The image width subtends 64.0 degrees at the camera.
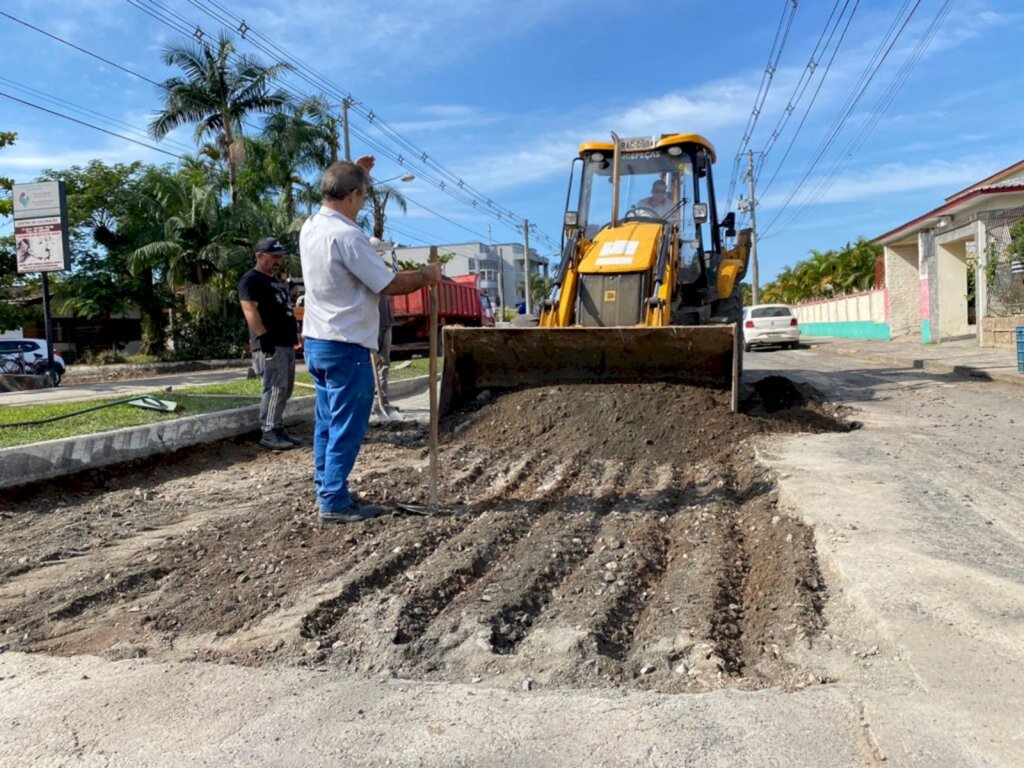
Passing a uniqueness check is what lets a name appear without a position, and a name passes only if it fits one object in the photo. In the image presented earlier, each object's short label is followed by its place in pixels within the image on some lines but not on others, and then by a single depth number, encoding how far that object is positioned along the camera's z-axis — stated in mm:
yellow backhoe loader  7641
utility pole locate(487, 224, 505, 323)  67350
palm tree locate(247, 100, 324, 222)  29250
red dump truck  18672
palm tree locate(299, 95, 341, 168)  30359
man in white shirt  4312
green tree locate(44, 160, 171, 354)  26531
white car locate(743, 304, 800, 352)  24391
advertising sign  15430
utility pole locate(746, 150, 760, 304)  40375
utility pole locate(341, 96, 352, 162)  29391
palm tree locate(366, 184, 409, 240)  35344
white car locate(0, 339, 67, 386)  18312
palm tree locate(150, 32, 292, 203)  26562
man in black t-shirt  6574
